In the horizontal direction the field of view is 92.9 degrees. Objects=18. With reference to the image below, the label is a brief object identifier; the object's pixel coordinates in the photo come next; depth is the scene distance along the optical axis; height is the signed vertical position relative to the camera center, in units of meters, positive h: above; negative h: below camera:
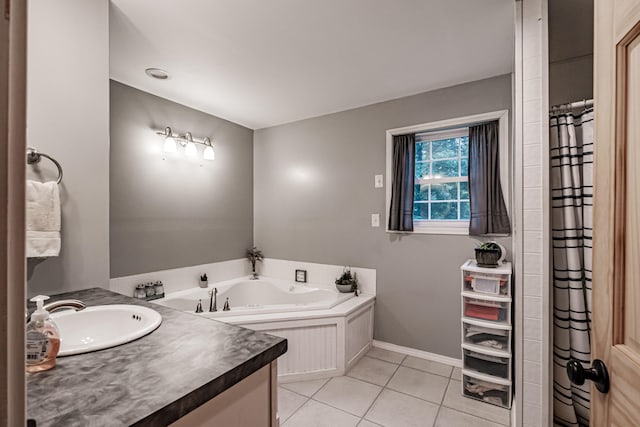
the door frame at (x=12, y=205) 0.28 +0.01
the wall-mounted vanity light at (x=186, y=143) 2.89 +0.71
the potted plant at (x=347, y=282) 3.08 -0.70
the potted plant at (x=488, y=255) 2.24 -0.30
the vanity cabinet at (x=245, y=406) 0.75 -0.52
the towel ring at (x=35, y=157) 1.36 +0.26
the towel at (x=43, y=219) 1.32 -0.03
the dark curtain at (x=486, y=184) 2.48 +0.25
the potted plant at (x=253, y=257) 3.87 -0.55
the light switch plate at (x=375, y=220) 3.08 -0.06
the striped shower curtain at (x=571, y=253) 1.46 -0.19
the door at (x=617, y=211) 0.66 +0.01
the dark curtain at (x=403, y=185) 2.88 +0.28
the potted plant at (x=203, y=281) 3.27 -0.73
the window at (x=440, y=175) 2.76 +0.37
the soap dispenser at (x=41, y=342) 0.76 -0.33
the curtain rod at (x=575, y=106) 1.45 +0.54
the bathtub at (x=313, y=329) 2.47 -0.97
